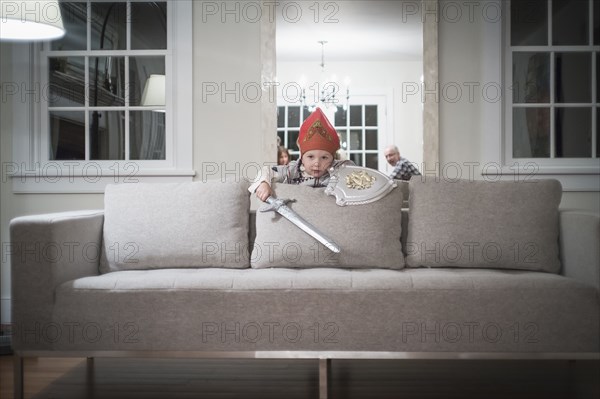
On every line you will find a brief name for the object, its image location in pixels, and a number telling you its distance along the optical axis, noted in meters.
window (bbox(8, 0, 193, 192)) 4.23
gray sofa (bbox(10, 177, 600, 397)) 2.47
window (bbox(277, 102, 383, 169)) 6.33
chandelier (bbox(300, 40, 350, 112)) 6.02
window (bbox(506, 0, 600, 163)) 4.28
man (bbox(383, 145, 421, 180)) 4.98
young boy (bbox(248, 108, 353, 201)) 3.15
